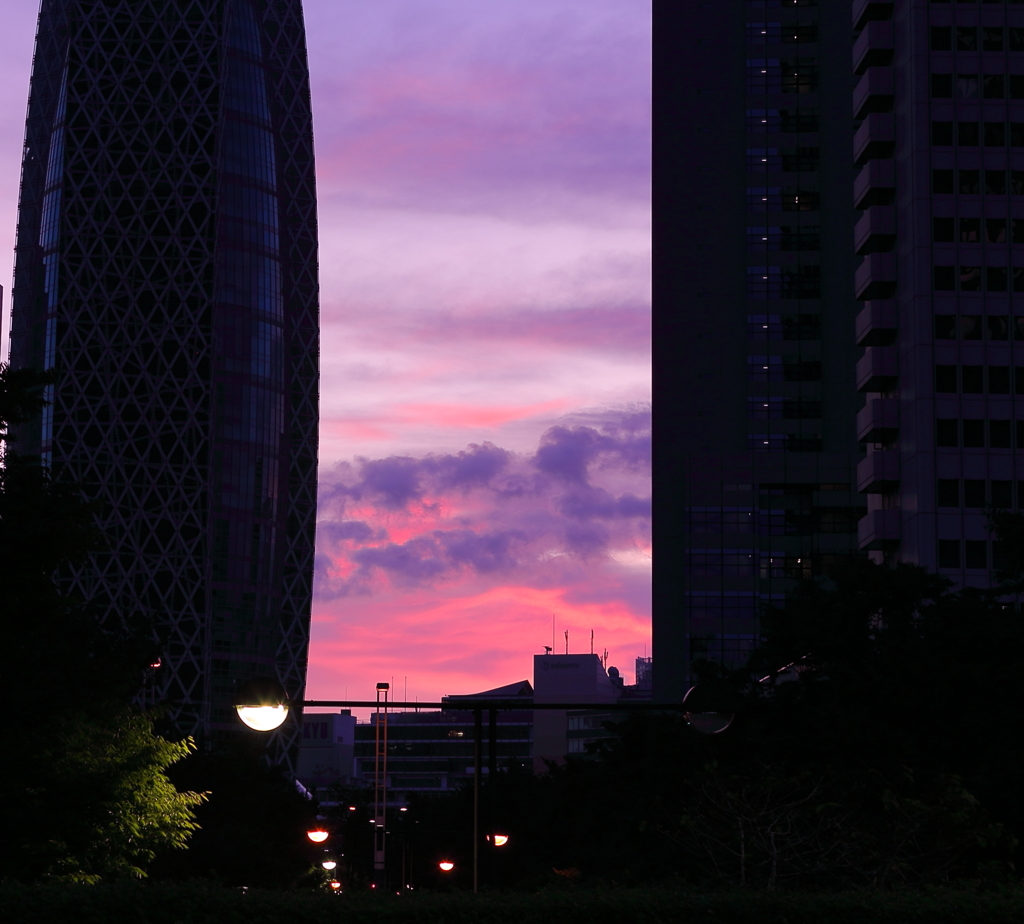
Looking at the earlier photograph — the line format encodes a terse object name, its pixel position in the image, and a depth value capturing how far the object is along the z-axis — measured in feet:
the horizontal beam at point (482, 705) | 87.86
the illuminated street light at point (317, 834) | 267.59
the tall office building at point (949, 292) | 328.70
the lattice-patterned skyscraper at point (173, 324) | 628.69
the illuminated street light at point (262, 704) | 83.05
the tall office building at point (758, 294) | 526.57
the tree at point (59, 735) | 108.06
